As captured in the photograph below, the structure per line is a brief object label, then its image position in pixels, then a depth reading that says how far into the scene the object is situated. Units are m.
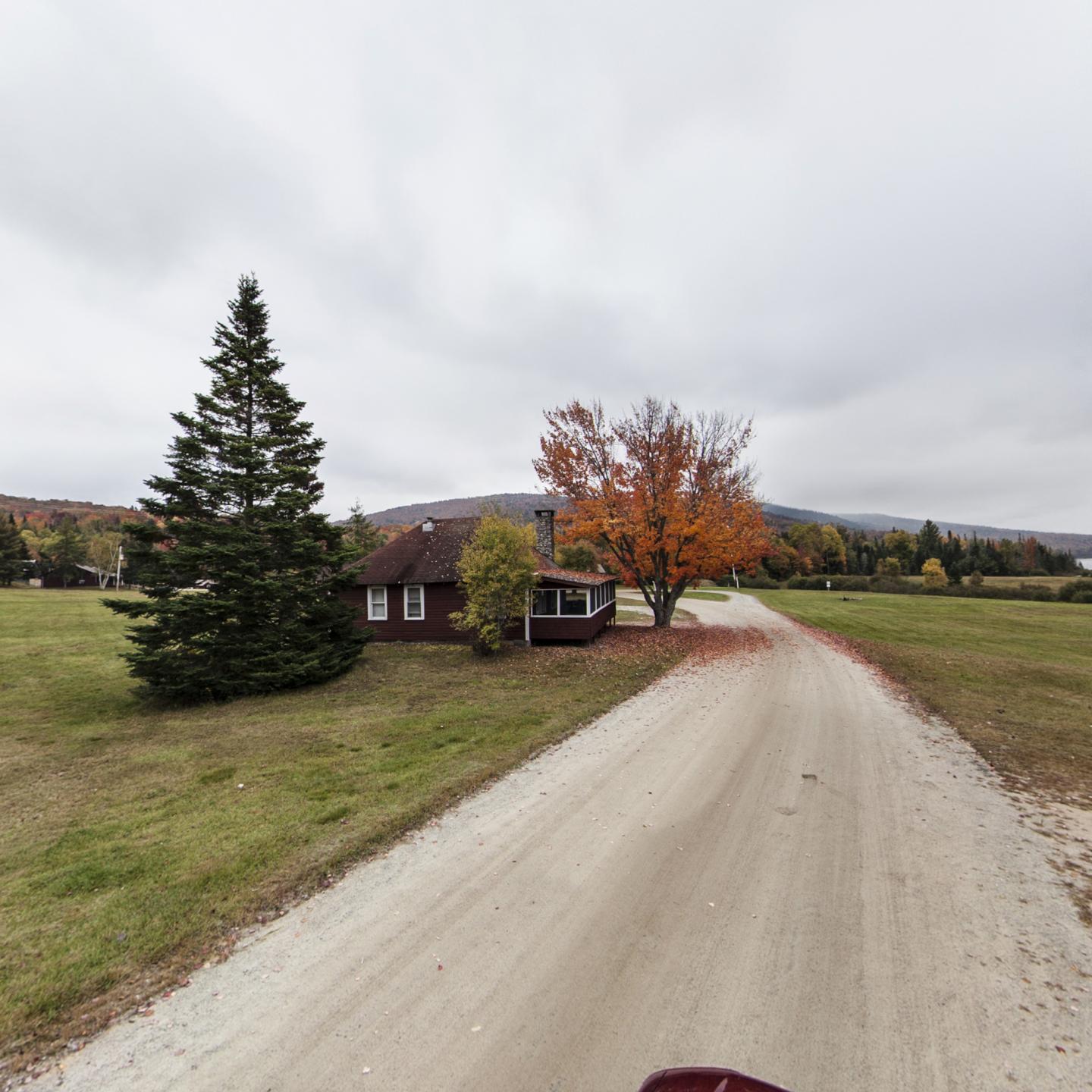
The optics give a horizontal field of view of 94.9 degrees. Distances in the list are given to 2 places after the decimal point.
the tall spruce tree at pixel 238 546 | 12.13
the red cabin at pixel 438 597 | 20.09
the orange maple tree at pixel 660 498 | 21.69
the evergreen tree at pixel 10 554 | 58.75
